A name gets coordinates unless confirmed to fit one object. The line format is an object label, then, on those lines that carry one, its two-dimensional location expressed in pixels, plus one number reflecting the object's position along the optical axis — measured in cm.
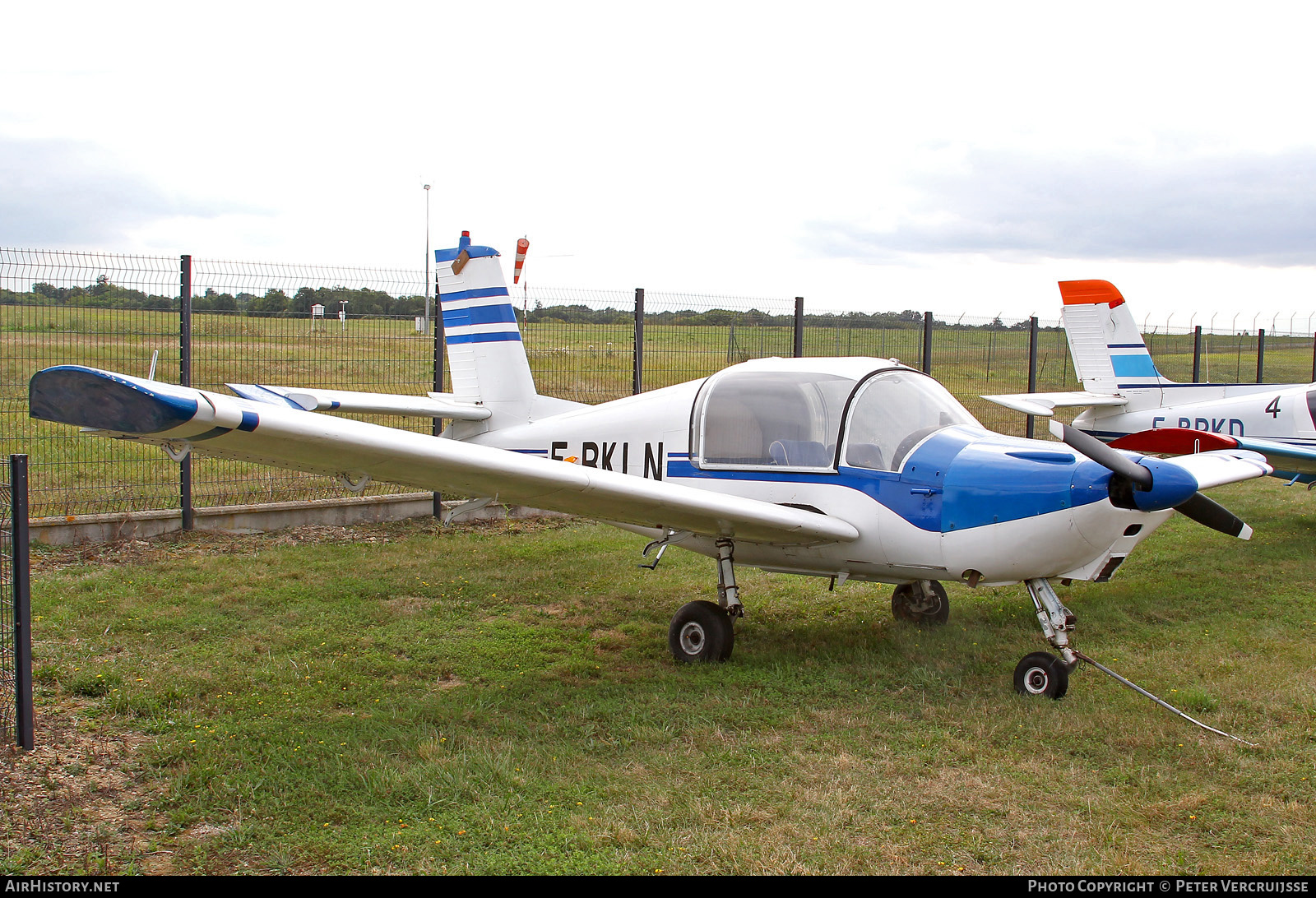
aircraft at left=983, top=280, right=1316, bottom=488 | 1102
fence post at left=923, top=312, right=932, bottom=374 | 1355
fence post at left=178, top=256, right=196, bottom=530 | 866
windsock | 2459
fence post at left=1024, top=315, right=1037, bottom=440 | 1503
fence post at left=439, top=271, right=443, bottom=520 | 1031
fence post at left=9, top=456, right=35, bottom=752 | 402
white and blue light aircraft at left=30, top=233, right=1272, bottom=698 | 447
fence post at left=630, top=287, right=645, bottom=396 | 1119
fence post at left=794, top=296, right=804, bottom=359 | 1220
